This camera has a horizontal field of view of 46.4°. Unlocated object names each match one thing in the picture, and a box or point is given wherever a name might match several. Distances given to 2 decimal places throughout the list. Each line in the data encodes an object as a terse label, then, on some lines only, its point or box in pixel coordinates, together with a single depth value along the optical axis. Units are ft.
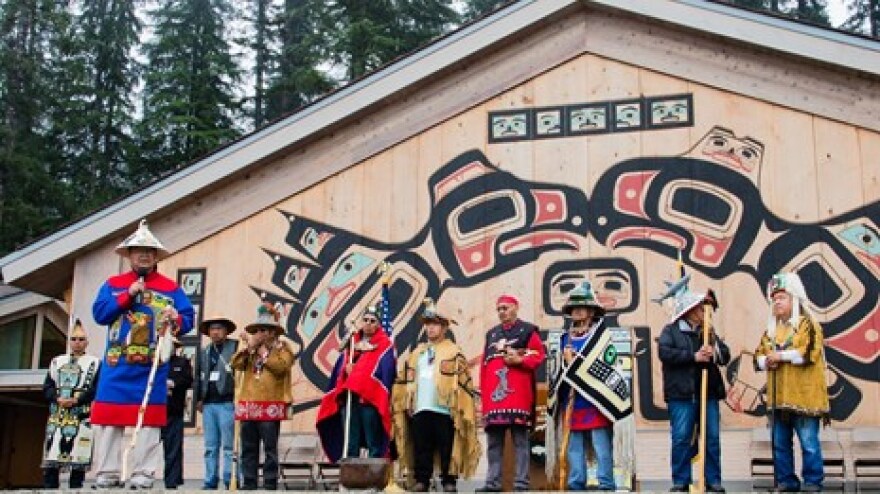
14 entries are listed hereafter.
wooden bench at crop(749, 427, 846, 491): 32.12
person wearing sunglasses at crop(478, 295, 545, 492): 29.37
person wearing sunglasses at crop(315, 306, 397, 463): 31.04
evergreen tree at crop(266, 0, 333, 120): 98.94
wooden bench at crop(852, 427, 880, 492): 31.75
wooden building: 34.65
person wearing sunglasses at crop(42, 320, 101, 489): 35.35
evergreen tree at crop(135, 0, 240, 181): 97.91
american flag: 32.60
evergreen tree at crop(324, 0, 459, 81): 96.95
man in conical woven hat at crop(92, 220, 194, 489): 24.73
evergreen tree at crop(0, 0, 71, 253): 87.86
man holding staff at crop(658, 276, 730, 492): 27.73
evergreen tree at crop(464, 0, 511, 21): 114.14
